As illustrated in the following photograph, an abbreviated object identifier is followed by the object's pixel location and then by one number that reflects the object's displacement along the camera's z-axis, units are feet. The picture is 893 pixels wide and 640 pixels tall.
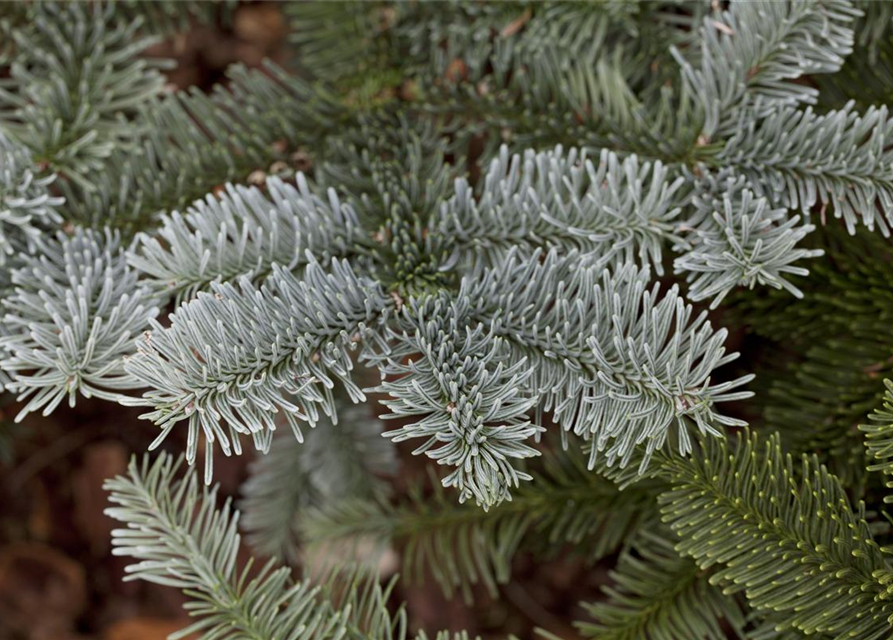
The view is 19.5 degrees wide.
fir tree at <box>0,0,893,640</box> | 2.98
